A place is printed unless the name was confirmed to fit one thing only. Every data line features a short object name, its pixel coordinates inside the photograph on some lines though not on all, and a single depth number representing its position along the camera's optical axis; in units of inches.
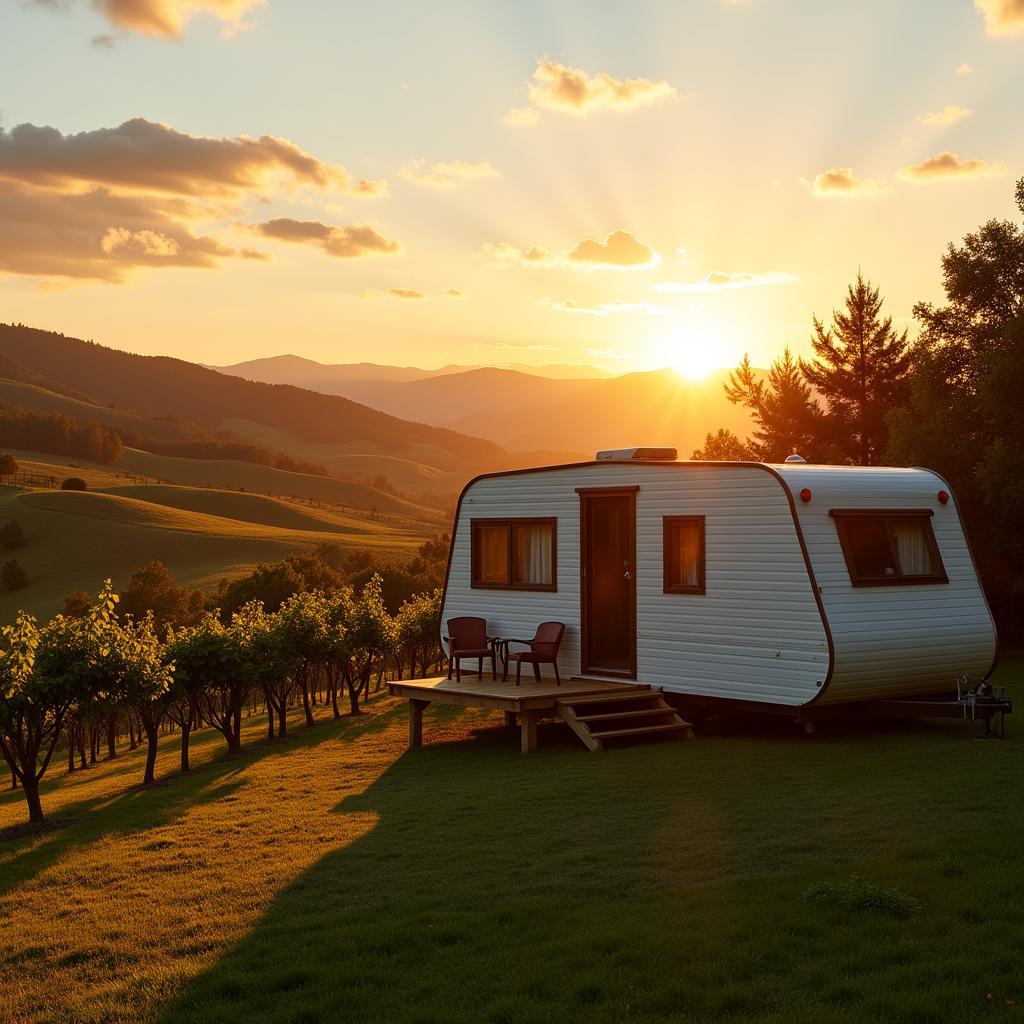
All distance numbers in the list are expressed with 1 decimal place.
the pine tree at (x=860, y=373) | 1330.0
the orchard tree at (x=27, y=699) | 431.2
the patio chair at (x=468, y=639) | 597.6
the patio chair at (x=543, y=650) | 556.7
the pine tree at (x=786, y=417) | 1342.3
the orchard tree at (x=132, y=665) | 478.6
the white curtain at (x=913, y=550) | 507.8
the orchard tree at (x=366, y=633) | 752.3
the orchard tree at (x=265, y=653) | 615.8
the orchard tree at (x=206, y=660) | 586.8
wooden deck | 510.0
